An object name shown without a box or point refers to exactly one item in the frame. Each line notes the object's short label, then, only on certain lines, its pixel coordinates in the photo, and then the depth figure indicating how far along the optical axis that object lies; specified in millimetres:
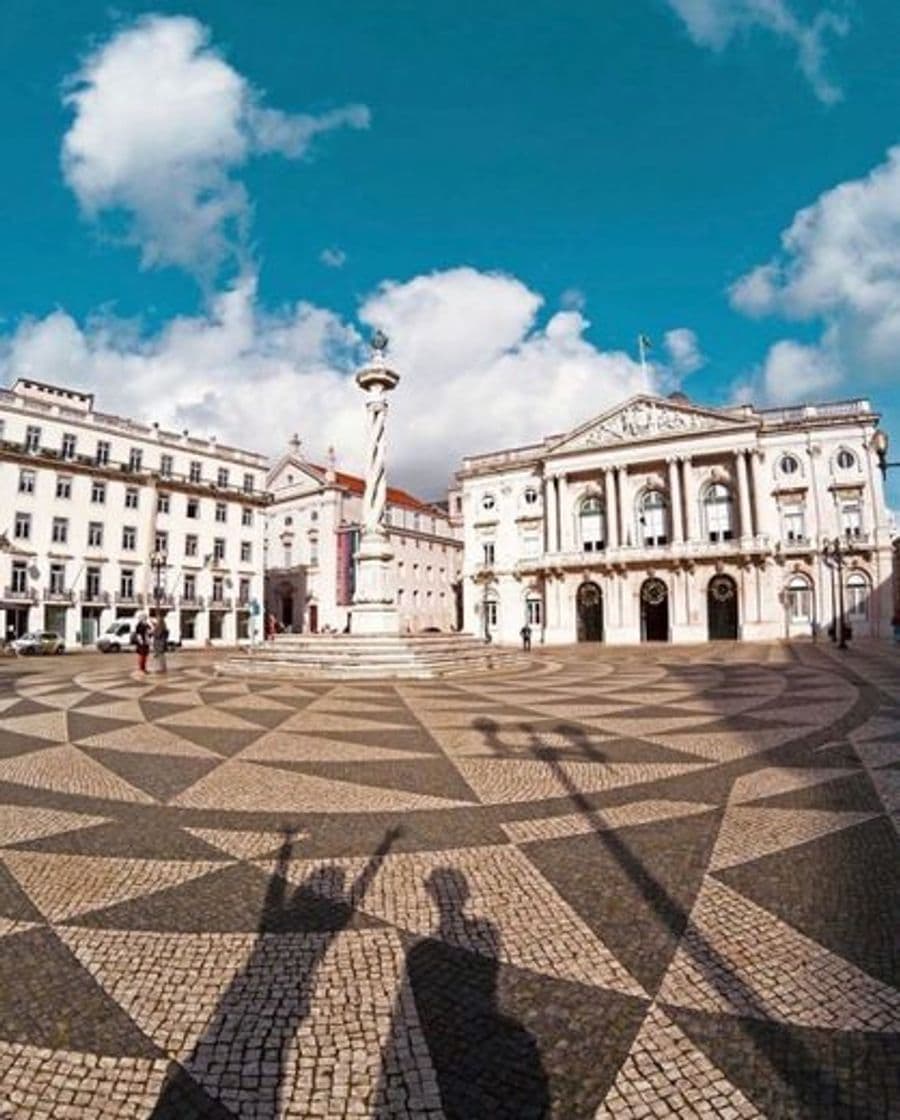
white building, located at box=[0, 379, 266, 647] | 40906
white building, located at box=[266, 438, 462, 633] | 56375
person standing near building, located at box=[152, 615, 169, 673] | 20905
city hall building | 42812
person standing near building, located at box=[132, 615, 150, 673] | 19688
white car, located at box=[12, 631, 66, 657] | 36469
